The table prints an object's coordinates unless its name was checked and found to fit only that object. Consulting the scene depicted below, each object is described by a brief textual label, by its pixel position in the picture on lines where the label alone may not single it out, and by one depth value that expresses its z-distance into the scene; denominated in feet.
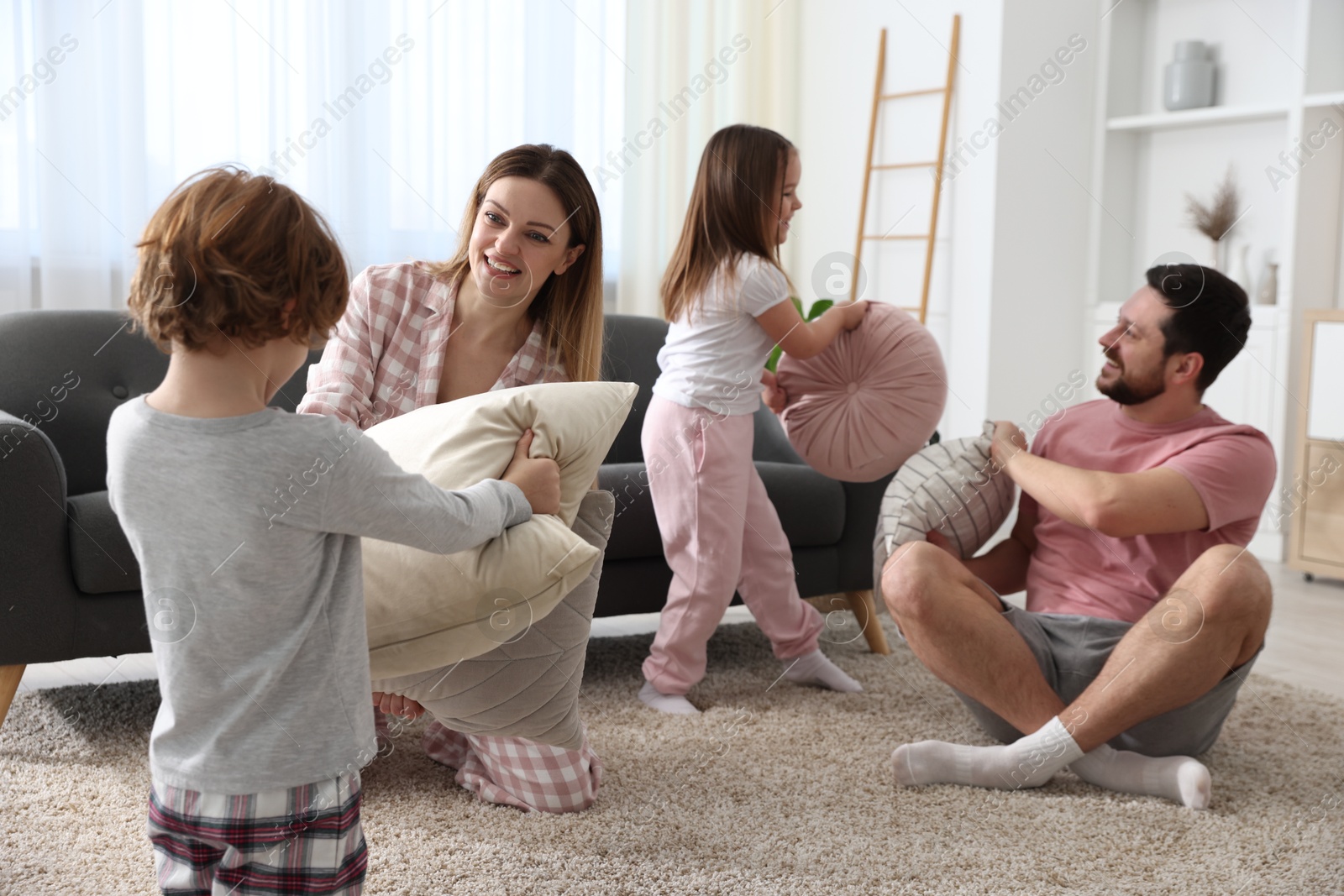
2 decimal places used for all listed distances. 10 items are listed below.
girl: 7.29
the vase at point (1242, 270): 12.96
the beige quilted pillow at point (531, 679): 5.25
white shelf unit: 12.41
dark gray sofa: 6.26
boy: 3.20
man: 5.83
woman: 5.54
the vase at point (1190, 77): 13.53
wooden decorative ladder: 14.07
